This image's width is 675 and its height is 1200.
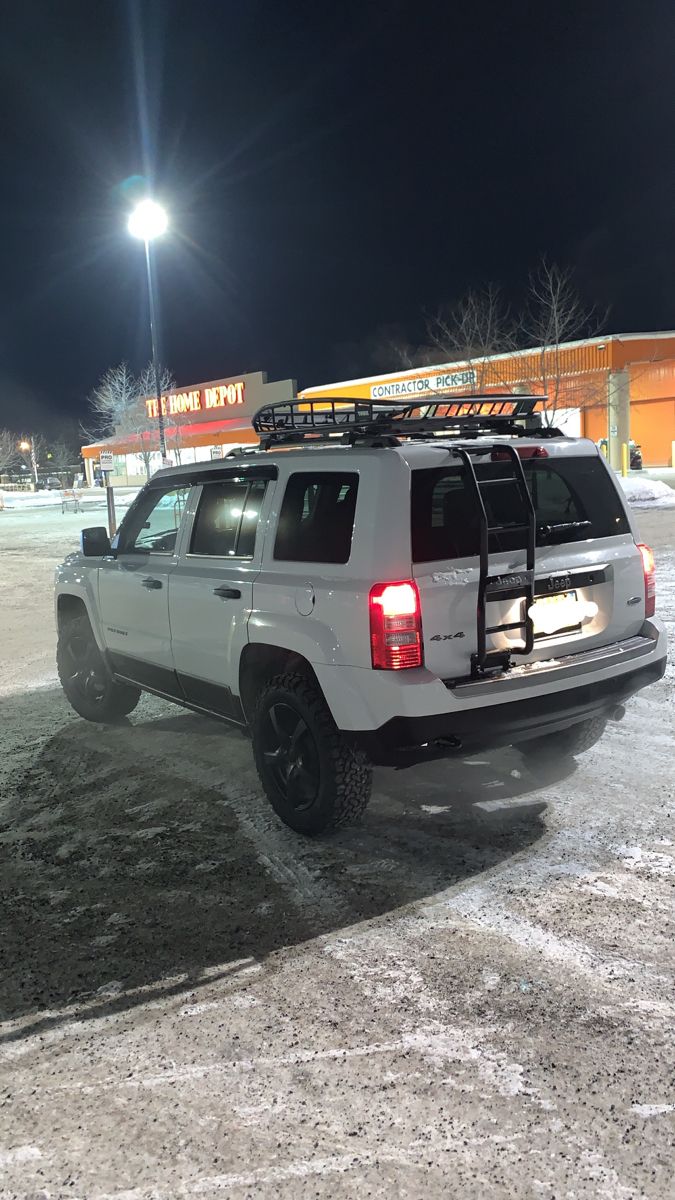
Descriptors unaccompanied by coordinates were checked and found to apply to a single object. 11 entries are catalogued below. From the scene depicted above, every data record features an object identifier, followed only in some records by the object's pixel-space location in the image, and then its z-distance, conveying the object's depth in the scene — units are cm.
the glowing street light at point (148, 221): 2042
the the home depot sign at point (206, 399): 5788
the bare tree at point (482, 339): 3356
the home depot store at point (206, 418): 5266
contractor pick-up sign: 3712
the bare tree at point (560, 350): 3006
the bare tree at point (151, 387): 5162
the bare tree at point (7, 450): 10442
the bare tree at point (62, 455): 12562
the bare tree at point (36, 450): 11738
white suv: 381
